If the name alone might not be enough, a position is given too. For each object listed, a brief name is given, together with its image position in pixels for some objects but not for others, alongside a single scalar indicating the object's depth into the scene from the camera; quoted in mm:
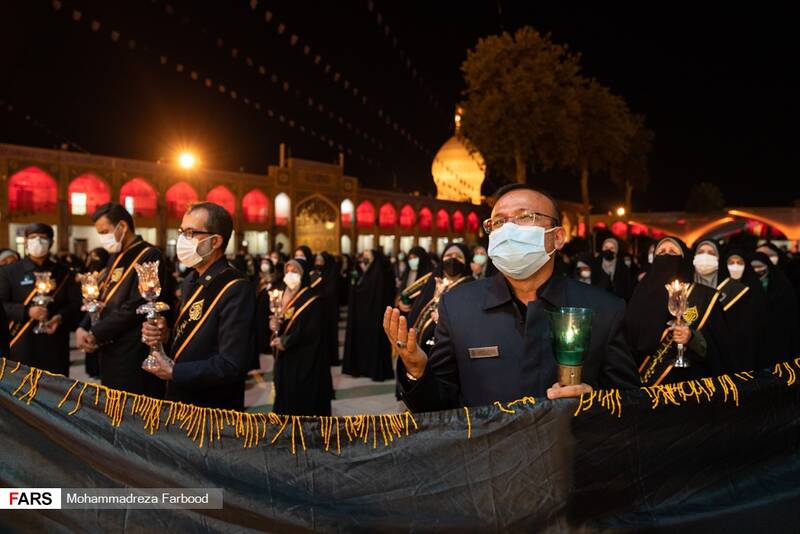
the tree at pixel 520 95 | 20469
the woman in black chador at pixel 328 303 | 5832
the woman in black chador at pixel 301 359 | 5555
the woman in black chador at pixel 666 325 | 4188
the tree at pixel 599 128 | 23031
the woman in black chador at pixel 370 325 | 8805
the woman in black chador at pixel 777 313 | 6152
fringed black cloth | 1798
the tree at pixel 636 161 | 32719
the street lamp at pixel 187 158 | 20630
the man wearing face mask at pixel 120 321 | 3954
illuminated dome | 45000
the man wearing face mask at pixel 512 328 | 2057
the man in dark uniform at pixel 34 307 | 5145
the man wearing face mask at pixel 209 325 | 2965
